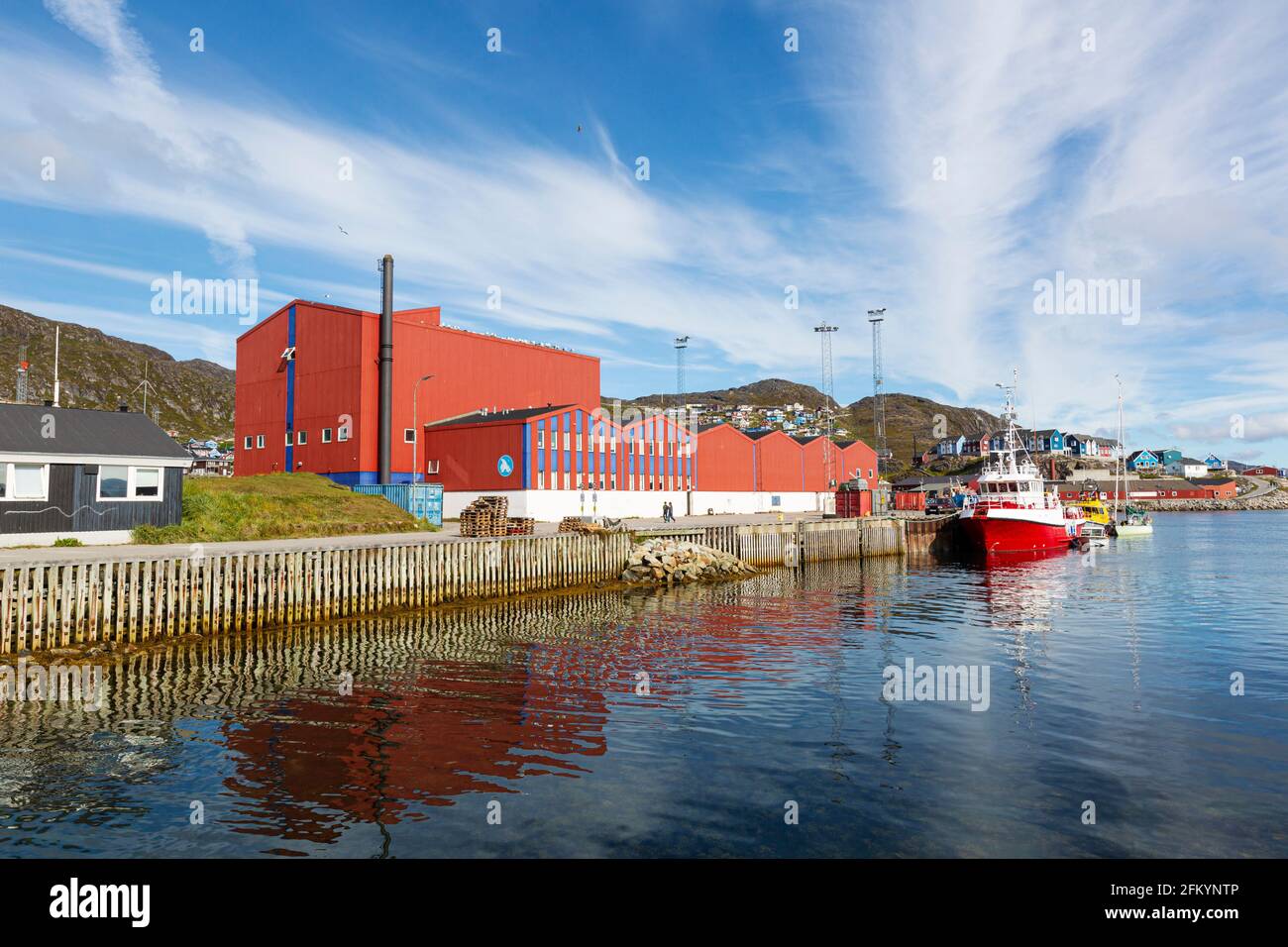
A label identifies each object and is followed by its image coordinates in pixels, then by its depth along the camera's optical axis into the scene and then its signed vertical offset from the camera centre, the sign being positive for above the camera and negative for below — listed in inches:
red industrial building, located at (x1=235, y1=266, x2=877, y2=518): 2303.2 +250.0
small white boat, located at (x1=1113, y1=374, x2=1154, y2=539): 3275.1 -156.0
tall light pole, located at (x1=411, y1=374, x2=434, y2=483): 2187.3 +134.1
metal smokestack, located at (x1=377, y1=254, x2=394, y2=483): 2295.8 +422.0
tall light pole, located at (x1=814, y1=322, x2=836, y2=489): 3585.1 +154.1
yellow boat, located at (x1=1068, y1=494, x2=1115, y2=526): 3314.5 -85.4
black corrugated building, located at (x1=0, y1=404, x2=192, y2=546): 1101.7 +41.2
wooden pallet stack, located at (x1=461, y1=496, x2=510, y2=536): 1604.3 -46.7
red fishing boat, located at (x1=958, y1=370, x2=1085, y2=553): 2389.3 -66.5
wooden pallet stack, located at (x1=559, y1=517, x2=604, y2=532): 1597.1 -65.4
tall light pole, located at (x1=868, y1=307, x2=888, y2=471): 4685.0 +640.6
